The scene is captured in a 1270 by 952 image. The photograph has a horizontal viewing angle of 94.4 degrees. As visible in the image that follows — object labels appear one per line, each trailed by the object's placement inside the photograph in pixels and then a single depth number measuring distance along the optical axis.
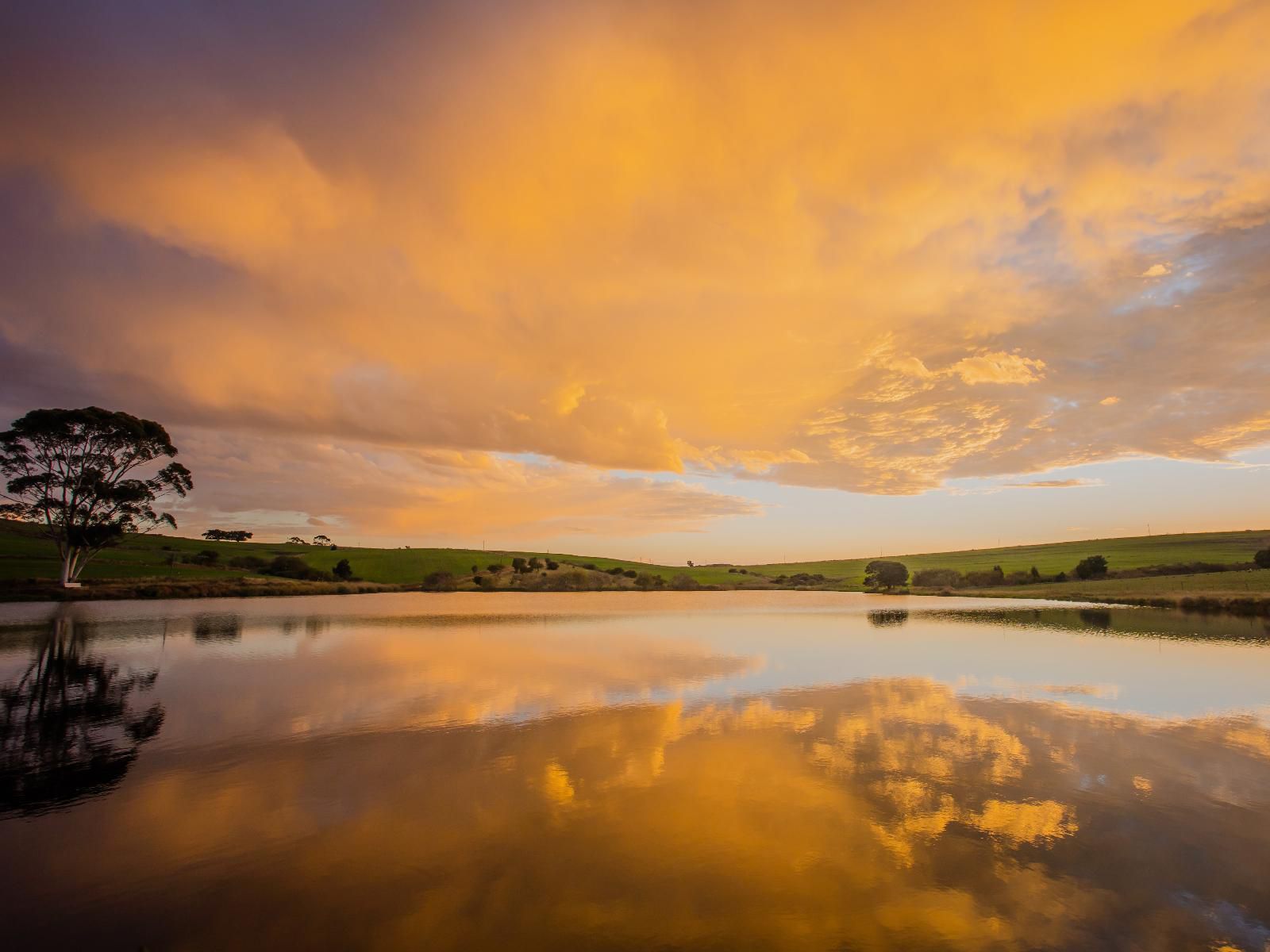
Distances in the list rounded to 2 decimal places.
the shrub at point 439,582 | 122.69
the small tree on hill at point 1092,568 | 124.94
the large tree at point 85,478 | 67.44
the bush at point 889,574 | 150.62
